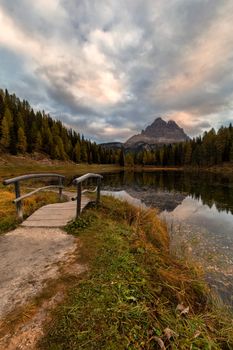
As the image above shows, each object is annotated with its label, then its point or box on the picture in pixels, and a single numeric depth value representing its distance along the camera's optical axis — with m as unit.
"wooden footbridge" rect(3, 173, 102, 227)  6.97
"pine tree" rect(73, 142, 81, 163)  94.19
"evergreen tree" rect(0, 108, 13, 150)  66.69
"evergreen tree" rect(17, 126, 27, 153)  71.62
